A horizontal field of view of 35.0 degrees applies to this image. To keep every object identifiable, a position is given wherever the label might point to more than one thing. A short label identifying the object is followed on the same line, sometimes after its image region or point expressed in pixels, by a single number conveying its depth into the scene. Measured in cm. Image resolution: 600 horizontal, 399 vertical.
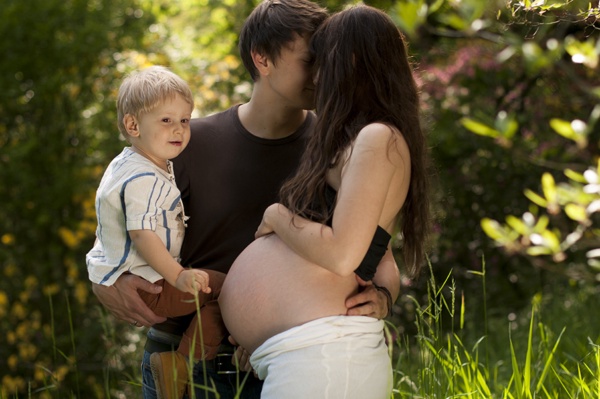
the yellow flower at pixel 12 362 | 595
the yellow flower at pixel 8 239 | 597
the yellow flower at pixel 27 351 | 601
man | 274
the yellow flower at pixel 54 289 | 604
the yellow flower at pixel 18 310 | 604
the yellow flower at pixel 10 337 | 598
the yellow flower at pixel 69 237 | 604
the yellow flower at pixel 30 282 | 607
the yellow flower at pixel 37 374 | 590
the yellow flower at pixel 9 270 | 606
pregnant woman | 224
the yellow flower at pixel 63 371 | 591
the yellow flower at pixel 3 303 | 594
